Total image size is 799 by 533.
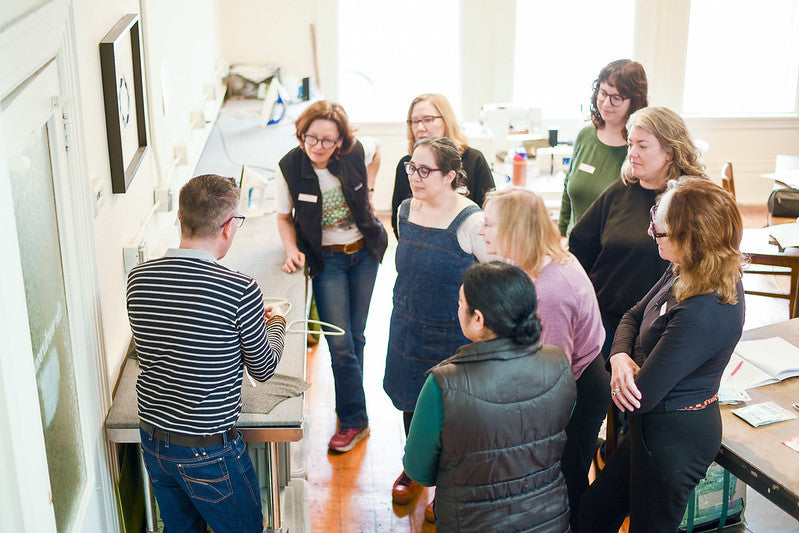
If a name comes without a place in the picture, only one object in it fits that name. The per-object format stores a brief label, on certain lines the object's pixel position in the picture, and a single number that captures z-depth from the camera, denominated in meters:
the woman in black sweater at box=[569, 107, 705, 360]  2.93
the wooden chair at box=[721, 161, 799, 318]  4.57
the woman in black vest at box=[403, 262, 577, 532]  1.97
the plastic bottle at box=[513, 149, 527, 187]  5.18
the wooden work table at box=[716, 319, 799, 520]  2.31
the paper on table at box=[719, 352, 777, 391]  2.82
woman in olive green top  3.47
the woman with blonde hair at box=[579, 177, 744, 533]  2.19
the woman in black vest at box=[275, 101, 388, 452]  3.34
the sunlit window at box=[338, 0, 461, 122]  7.09
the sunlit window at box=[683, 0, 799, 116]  7.25
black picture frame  2.57
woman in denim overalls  2.92
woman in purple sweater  2.52
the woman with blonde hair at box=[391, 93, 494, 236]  3.55
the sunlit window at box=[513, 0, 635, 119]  7.17
